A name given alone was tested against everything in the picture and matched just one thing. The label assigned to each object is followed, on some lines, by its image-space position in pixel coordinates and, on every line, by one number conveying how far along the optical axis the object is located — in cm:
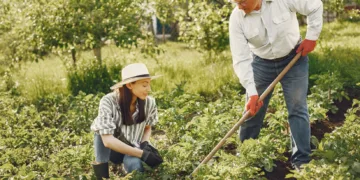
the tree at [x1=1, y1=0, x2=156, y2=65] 788
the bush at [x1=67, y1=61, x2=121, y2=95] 768
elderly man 417
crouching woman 425
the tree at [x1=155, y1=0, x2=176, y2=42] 869
